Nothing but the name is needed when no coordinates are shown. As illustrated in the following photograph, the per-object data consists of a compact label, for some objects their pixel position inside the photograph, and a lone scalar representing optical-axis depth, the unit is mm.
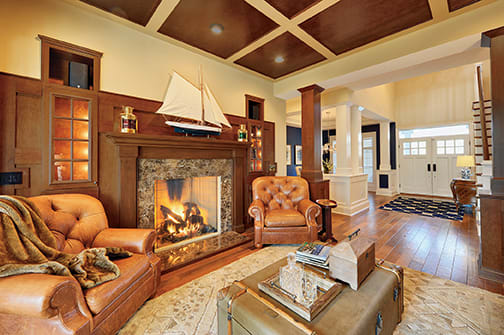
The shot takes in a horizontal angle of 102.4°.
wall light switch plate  1877
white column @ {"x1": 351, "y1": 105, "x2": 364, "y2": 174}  5008
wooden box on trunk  1239
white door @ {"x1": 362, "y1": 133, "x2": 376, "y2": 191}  8000
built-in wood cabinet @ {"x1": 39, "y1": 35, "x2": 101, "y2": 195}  2068
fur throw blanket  1213
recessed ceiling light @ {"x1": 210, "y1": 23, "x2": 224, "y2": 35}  2496
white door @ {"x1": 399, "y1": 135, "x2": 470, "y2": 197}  6395
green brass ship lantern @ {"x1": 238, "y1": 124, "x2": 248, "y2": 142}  3590
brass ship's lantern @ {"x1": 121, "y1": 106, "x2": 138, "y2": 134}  2381
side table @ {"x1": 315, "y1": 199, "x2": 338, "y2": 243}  3022
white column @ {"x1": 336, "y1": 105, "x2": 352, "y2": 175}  4738
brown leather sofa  1039
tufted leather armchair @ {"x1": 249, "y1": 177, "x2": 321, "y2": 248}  2809
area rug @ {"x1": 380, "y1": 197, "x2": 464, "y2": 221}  4484
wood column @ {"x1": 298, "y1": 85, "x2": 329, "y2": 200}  3785
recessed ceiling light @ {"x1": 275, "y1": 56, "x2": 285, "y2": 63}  3311
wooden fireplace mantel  2361
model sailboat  2703
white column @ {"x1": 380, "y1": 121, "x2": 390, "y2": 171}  7223
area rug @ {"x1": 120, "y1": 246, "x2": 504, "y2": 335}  1459
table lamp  4889
